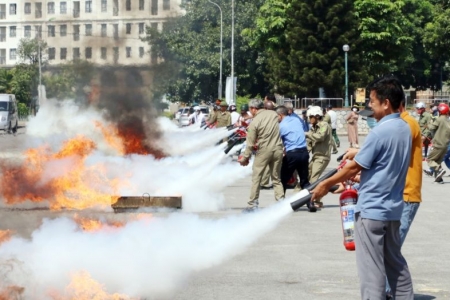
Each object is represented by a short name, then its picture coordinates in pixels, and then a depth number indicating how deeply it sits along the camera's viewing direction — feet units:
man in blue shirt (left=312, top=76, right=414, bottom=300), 21.99
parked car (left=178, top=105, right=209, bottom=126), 173.45
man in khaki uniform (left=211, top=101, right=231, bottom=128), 93.12
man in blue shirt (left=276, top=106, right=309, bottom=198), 53.83
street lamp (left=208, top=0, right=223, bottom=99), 186.66
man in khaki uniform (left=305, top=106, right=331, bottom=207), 54.44
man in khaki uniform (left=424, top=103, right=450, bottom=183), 70.49
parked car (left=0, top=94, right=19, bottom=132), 167.53
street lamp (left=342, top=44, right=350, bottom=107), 186.87
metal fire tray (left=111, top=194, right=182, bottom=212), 49.90
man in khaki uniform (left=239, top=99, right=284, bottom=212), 49.29
